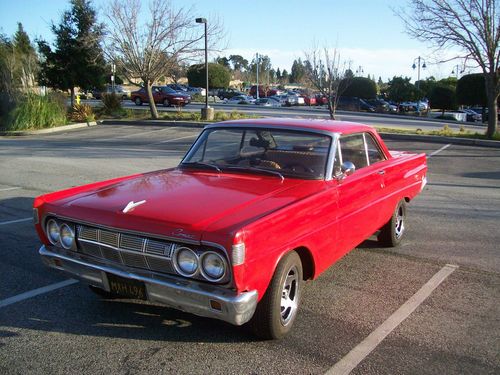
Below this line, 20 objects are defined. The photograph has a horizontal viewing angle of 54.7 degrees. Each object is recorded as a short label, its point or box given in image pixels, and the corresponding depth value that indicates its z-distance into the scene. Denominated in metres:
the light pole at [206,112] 22.89
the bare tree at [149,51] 22.95
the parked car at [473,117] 38.84
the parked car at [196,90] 55.64
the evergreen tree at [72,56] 25.02
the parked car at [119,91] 54.87
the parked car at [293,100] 50.75
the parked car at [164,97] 35.62
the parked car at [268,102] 46.92
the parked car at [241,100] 49.96
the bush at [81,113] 24.30
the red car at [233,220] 3.10
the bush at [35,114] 21.58
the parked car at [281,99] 49.44
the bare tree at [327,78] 22.56
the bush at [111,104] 26.39
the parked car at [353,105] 42.31
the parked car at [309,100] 54.47
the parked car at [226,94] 58.56
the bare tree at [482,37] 16.27
